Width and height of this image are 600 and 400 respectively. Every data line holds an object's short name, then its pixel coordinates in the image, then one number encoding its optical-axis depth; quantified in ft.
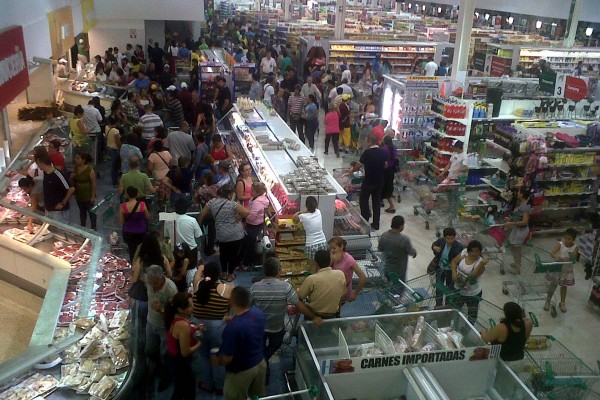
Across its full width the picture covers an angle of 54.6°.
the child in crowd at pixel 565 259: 25.27
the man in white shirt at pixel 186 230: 22.34
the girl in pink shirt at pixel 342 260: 20.61
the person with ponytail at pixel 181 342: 16.21
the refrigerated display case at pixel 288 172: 26.66
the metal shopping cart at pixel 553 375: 17.42
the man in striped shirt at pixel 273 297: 17.79
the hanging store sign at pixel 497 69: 58.54
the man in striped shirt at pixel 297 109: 45.52
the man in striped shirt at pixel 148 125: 36.04
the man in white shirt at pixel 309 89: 50.01
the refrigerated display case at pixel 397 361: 16.43
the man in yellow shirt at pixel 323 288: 18.58
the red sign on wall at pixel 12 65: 26.86
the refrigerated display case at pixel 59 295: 16.22
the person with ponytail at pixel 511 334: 17.08
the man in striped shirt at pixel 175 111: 41.83
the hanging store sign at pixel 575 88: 39.96
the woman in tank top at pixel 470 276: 21.38
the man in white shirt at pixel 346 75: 57.44
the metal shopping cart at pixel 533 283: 24.85
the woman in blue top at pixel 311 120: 44.68
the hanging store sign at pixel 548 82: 44.57
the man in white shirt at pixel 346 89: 50.57
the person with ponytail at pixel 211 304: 17.88
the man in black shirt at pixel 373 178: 32.24
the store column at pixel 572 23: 68.80
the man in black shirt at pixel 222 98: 47.52
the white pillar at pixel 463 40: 42.45
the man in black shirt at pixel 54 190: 26.09
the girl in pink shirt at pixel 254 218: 26.02
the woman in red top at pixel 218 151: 32.68
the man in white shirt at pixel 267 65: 62.64
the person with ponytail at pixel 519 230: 27.78
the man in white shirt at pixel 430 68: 60.49
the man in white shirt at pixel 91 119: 37.68
